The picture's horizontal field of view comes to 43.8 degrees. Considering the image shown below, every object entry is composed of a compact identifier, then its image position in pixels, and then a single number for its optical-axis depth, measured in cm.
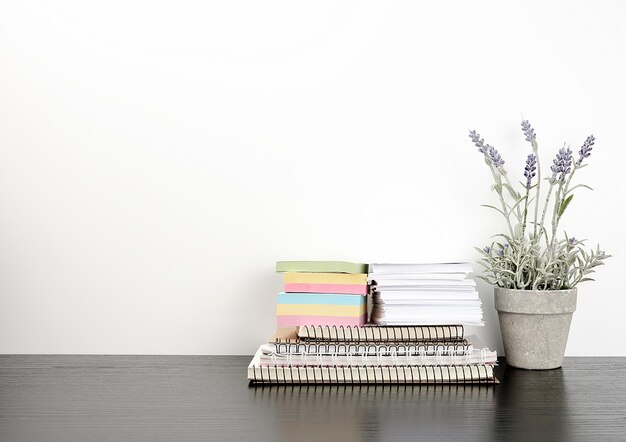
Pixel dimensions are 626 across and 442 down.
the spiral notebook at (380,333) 151
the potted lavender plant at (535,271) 161
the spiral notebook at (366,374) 147
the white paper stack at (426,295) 156
